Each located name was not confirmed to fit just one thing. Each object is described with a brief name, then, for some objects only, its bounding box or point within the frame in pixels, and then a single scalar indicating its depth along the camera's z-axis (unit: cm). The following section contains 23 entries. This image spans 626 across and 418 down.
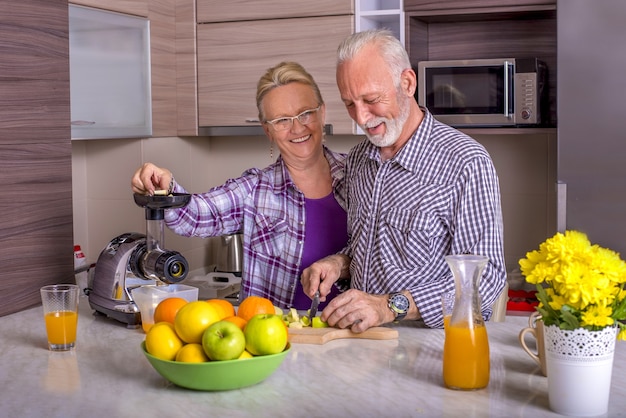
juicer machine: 205
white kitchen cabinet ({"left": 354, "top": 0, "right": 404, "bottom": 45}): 339
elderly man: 205
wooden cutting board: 186
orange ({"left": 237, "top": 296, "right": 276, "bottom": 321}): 180
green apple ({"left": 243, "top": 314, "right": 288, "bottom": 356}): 155
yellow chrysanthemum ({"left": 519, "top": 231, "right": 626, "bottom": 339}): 133
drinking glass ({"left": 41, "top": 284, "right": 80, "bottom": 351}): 185
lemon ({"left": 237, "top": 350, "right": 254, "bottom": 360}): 155
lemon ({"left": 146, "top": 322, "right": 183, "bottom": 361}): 156
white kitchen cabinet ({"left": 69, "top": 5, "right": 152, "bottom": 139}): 311
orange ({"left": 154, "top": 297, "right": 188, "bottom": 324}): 177
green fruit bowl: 151
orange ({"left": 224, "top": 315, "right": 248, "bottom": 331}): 161
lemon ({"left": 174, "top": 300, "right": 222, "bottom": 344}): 156
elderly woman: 244
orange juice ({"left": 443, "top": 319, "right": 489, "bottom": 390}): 151
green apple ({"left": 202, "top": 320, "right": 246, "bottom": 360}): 151
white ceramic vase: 139
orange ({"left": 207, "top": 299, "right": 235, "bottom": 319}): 168
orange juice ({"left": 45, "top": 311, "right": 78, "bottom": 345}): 185
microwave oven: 326
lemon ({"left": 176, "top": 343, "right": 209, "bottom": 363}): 153
